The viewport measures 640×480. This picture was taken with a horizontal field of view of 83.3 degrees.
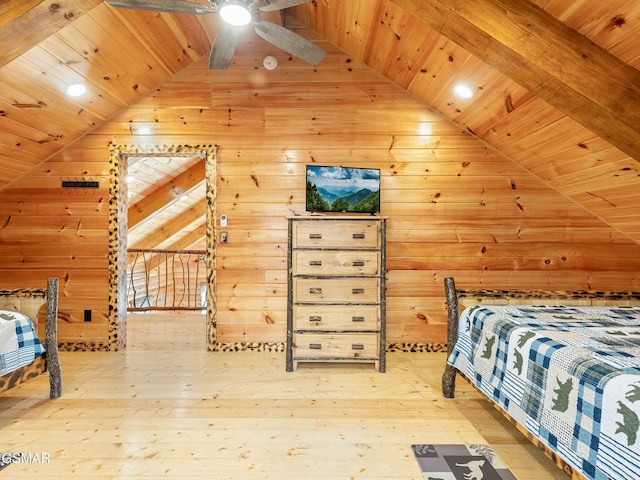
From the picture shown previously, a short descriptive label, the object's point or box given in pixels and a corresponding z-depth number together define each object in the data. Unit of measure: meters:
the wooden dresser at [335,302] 2.94
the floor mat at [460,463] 1.65
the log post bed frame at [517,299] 2.37
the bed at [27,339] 2.11
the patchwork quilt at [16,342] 2.09
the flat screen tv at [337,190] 3.35
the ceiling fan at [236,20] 1.84
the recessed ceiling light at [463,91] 2.92
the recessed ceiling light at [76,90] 2.89
